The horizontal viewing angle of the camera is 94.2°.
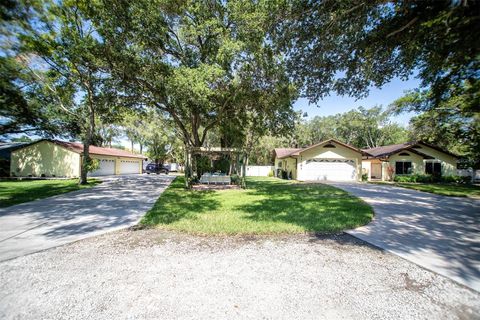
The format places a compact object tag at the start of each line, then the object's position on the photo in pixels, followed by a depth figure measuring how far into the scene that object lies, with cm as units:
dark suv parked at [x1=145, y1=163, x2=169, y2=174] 3366
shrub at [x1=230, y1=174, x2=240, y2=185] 1743
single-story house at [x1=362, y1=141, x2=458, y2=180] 2231
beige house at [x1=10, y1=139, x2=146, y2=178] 2262
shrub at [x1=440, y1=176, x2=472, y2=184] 2017
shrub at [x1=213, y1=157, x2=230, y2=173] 2874
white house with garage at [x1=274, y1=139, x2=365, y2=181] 2241
